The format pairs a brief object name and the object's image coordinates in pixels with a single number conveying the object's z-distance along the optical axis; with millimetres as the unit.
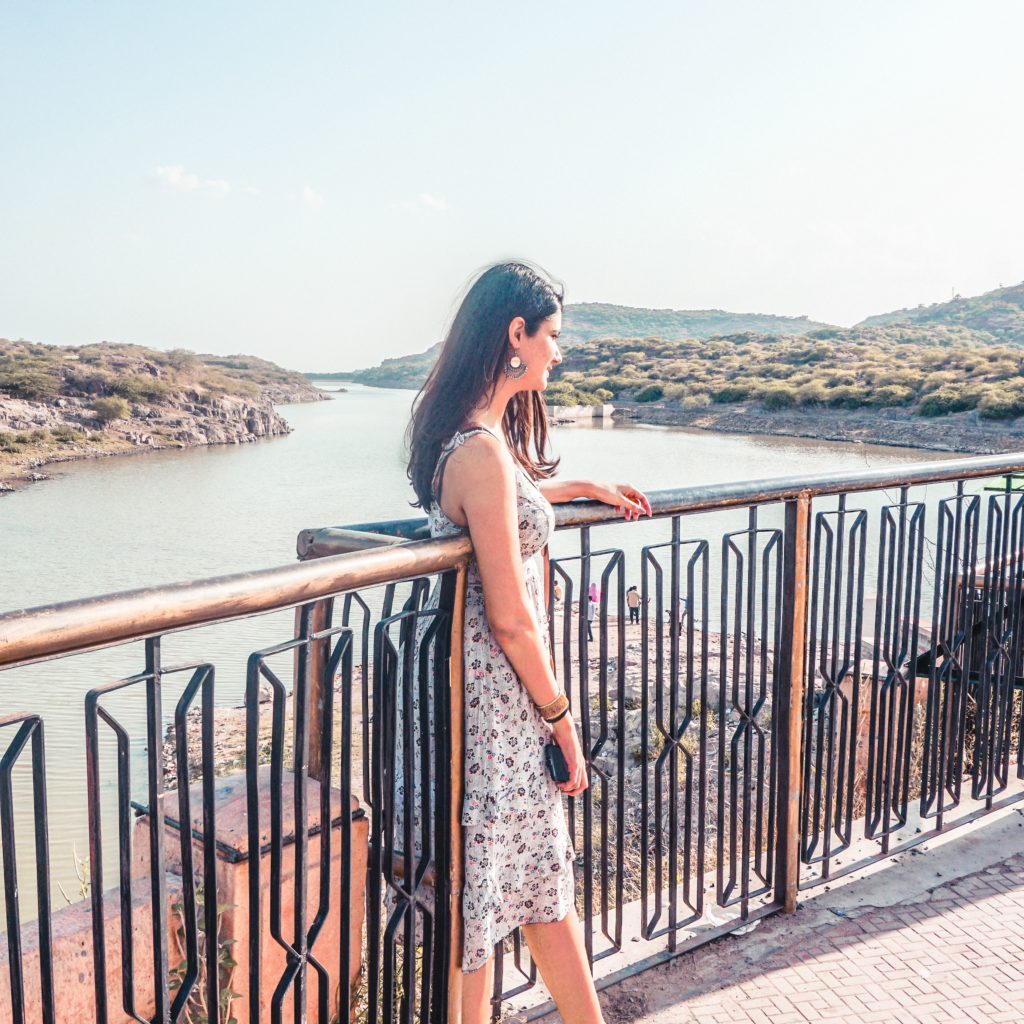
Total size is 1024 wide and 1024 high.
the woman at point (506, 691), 1785
